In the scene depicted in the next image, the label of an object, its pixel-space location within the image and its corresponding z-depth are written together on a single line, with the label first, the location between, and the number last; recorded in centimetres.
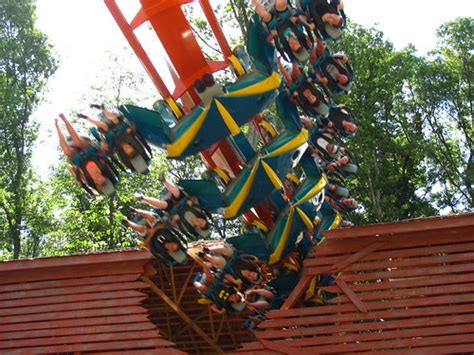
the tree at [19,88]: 2281
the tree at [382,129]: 2270
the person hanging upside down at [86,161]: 794
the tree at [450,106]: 2392
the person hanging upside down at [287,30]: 805
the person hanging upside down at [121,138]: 790
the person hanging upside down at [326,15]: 815
